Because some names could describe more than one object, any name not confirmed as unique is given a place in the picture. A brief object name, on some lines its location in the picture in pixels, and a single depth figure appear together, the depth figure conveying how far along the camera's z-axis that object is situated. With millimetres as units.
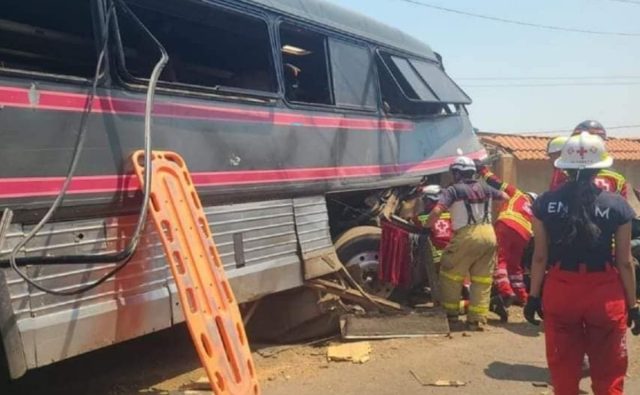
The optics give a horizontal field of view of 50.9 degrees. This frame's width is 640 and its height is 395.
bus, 3363
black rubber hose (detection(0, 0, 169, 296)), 3168
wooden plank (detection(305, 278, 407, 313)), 5379
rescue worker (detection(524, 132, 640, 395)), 3462
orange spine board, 3721
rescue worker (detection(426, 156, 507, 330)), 6082
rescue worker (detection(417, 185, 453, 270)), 6469
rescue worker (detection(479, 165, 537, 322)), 6781
